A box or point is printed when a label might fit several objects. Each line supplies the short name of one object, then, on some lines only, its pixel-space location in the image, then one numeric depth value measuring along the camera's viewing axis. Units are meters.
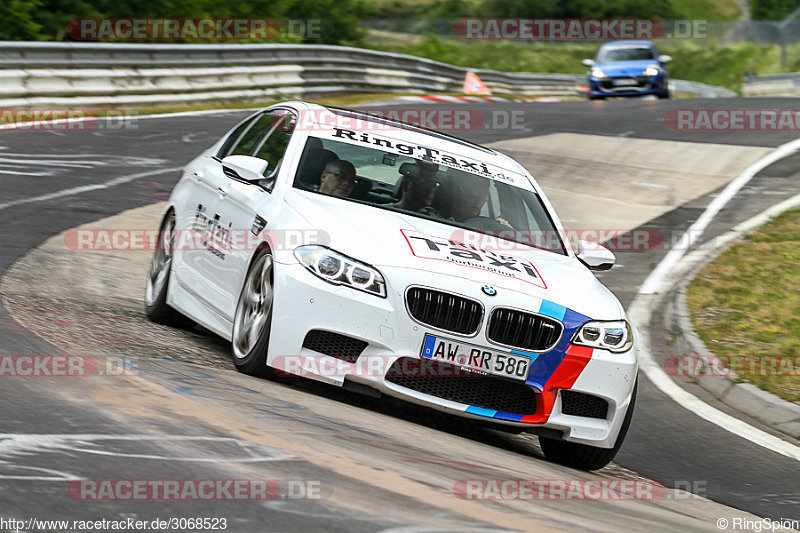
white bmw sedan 11.52
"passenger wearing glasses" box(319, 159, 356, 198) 13.70
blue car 65.31
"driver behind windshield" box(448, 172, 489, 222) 14.13
